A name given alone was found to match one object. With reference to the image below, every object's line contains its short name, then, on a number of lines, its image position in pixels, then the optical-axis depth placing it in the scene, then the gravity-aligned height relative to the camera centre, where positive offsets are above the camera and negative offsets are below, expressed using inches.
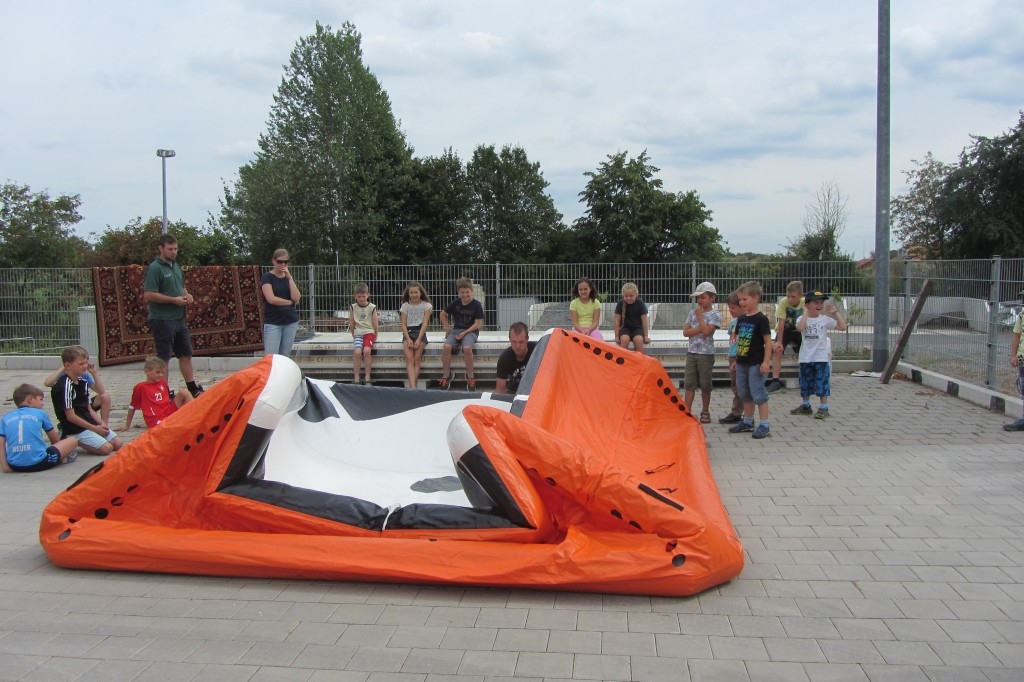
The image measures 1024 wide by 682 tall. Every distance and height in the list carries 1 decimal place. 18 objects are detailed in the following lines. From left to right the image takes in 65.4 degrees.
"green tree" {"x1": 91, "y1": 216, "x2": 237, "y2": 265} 1245.7 +72.2
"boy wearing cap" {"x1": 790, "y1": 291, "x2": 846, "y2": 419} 335.0 -28.7
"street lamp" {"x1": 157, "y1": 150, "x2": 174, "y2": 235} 994.7 +168.2
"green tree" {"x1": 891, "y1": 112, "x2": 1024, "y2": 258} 1042.1 +102.8
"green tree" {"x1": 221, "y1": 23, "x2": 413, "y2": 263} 1253.1 +193.3
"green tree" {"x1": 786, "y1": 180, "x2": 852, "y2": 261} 1116.5 +54.7
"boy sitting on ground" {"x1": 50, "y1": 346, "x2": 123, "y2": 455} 271.3 -40.0
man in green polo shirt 317.1 -6.5
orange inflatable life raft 153.3 -48.5
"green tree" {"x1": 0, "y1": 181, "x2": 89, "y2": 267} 833.5 +66.3
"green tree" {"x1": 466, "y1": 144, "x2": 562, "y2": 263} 1387.8 +137.9
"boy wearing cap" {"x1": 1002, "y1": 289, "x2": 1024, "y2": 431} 296.4 -30.4
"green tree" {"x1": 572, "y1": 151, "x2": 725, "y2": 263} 1230.3 +103.0
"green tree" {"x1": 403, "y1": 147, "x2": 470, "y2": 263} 1354.6 +128.2
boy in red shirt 296.4 -39.8
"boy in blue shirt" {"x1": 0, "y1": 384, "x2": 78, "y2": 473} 250.4 -46.7
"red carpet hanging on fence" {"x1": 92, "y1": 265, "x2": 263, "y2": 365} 483.8 -14.3
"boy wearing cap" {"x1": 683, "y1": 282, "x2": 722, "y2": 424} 314.3 -23.3
